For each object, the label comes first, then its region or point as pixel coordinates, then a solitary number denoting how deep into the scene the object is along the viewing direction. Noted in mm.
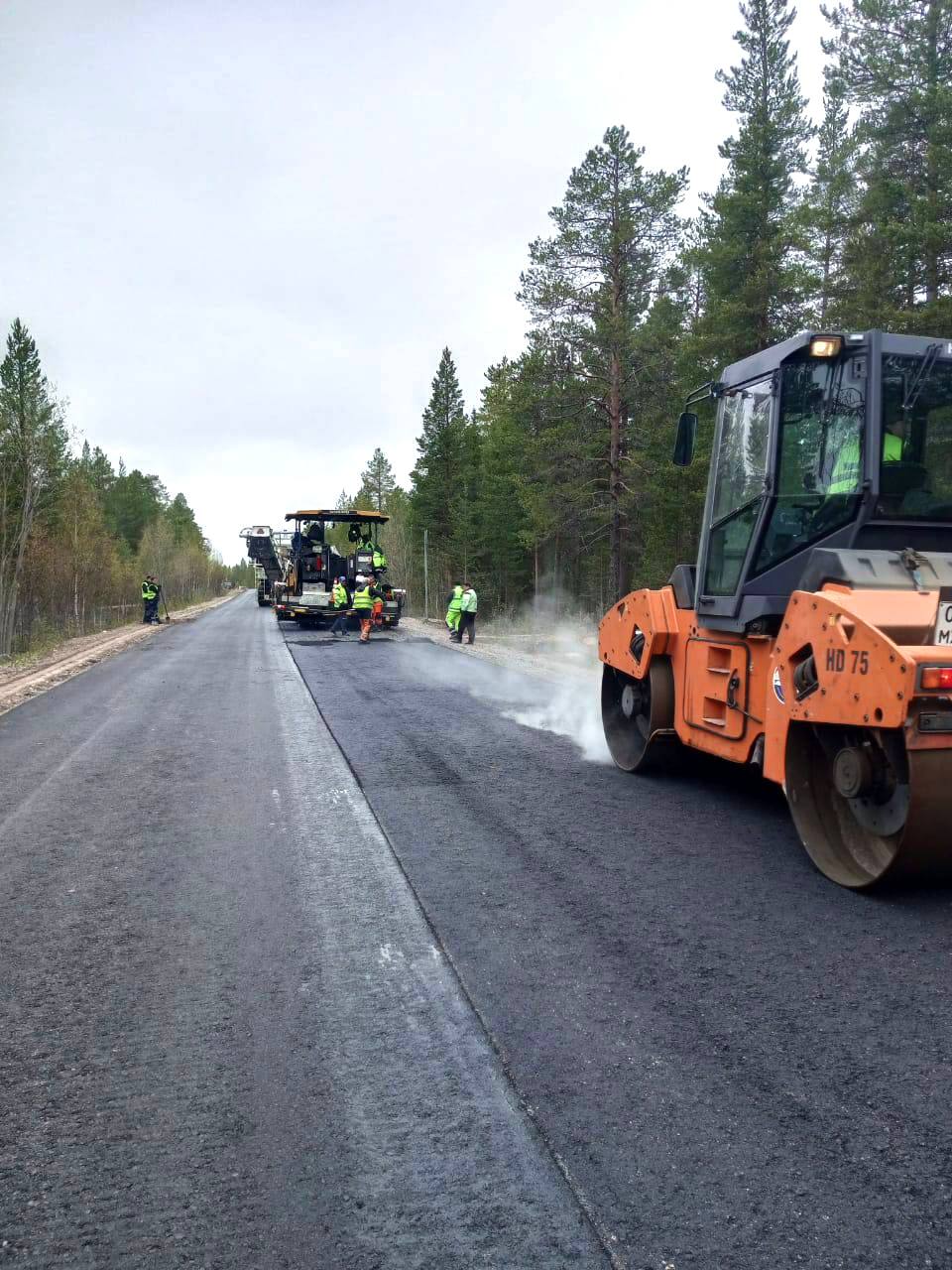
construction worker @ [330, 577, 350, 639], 27891
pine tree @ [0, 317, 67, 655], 24344
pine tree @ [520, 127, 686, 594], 24484
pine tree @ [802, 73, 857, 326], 21594
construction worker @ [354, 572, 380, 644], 24281
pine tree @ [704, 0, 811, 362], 24297
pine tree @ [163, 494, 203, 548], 104838
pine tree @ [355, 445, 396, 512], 83562
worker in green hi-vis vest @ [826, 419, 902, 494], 5148
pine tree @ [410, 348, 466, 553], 55906
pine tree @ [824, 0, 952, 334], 19281
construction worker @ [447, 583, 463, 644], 24750
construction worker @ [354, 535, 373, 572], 30859
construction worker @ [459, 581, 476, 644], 24294
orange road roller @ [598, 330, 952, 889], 4270
